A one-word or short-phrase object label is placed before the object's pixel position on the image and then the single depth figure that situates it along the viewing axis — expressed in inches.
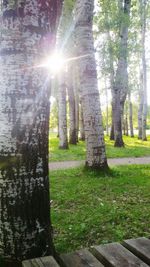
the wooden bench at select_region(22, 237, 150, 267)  93.3
